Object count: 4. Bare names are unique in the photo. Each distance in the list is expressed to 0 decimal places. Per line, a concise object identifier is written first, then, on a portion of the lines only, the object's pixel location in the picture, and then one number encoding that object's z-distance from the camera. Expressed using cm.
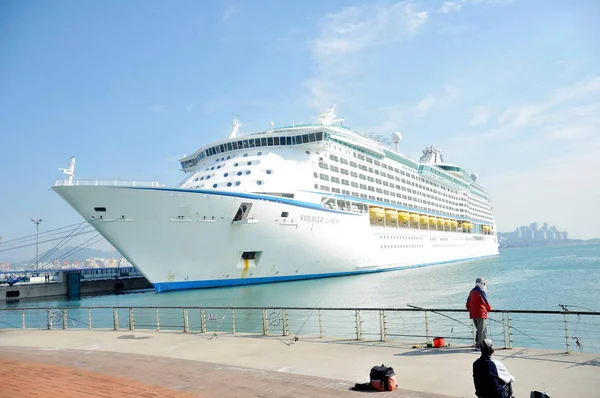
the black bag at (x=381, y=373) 630
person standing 852
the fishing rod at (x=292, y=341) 998
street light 6969
